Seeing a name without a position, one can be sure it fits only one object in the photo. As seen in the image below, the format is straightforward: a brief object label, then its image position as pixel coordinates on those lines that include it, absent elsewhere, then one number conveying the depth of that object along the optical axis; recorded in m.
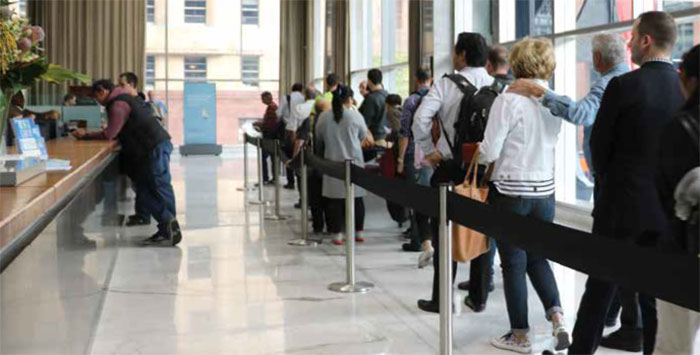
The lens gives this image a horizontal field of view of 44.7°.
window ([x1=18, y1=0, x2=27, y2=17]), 20.38
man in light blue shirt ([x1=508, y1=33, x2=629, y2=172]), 4.05
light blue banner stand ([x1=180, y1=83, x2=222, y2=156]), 21.64
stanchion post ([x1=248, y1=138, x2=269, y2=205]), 10.73
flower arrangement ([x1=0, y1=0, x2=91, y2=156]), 3.29
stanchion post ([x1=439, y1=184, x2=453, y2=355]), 3.55
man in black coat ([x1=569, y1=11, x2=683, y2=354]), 3.28
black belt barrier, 2.02
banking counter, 2.19
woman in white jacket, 4.05
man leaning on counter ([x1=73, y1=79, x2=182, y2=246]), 7.39
